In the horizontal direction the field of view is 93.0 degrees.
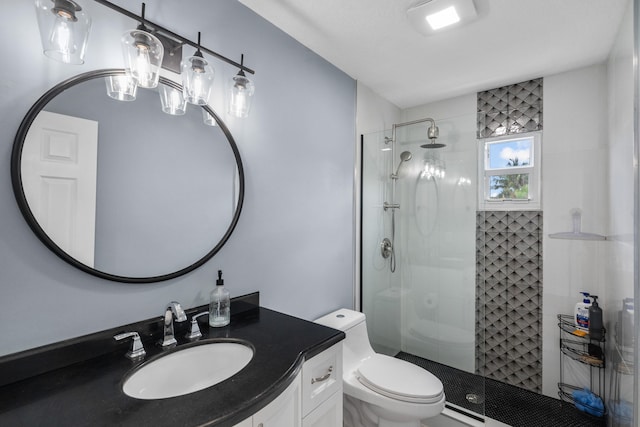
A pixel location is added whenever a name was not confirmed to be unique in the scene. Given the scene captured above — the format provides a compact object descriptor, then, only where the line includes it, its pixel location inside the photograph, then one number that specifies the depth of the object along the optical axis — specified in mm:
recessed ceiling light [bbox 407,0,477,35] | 1522
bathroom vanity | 750
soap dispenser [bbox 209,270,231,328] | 1337
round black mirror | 953
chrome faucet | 1146
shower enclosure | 2223
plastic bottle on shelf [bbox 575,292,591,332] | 2080
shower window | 2432
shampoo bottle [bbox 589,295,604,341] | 2010
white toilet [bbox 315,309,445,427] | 1605
